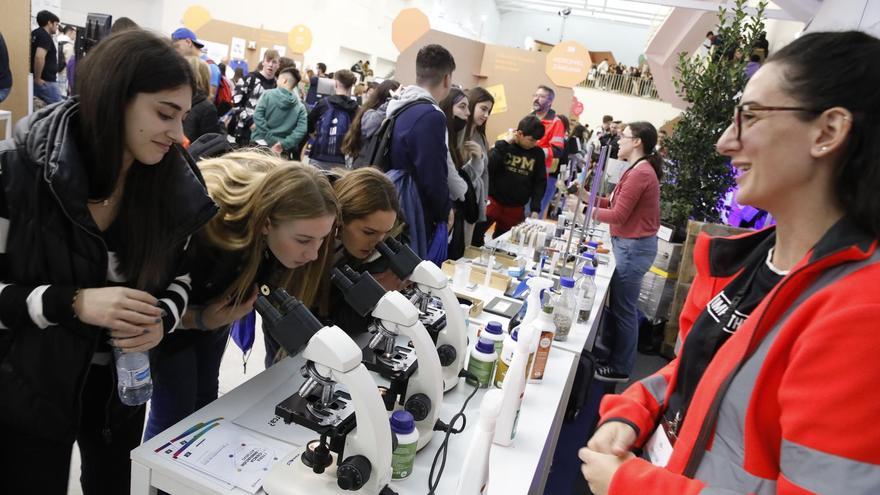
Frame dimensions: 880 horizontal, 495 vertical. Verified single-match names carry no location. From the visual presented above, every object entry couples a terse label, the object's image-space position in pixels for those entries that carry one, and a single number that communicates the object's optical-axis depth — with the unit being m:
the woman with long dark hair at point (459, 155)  3.36
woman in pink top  3.25
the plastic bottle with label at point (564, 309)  1.99
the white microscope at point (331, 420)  0.97
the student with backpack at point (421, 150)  2.64
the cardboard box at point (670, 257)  4.18
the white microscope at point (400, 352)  1.17
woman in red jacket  0.65
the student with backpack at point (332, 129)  4.34
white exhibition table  1.09
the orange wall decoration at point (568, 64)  5.79
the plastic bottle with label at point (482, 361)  1.46
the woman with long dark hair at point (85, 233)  1.06
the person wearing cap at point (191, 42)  4.18
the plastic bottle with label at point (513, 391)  1.26
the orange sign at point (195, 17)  9.66
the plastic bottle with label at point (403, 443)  1.10
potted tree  4.02
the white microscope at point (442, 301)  1.43
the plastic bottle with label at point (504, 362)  1.54
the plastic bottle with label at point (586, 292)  2.28
